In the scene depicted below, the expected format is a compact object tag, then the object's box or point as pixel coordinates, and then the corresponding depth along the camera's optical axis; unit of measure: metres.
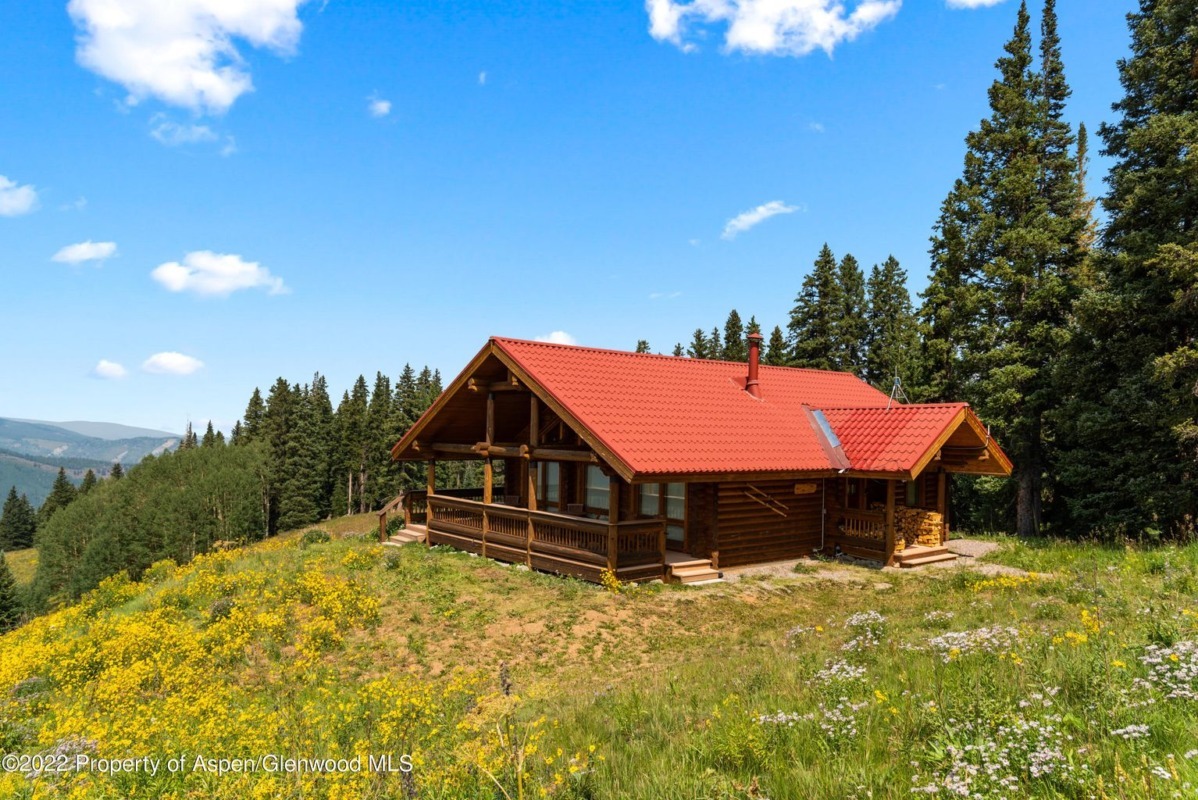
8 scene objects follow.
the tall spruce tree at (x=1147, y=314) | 17.42
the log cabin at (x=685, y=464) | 14.36
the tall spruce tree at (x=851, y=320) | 43.25
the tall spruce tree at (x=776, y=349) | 48.33
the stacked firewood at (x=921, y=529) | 17.77
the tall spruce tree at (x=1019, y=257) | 23.06
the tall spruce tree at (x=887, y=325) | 40.82
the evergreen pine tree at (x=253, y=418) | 82.56
